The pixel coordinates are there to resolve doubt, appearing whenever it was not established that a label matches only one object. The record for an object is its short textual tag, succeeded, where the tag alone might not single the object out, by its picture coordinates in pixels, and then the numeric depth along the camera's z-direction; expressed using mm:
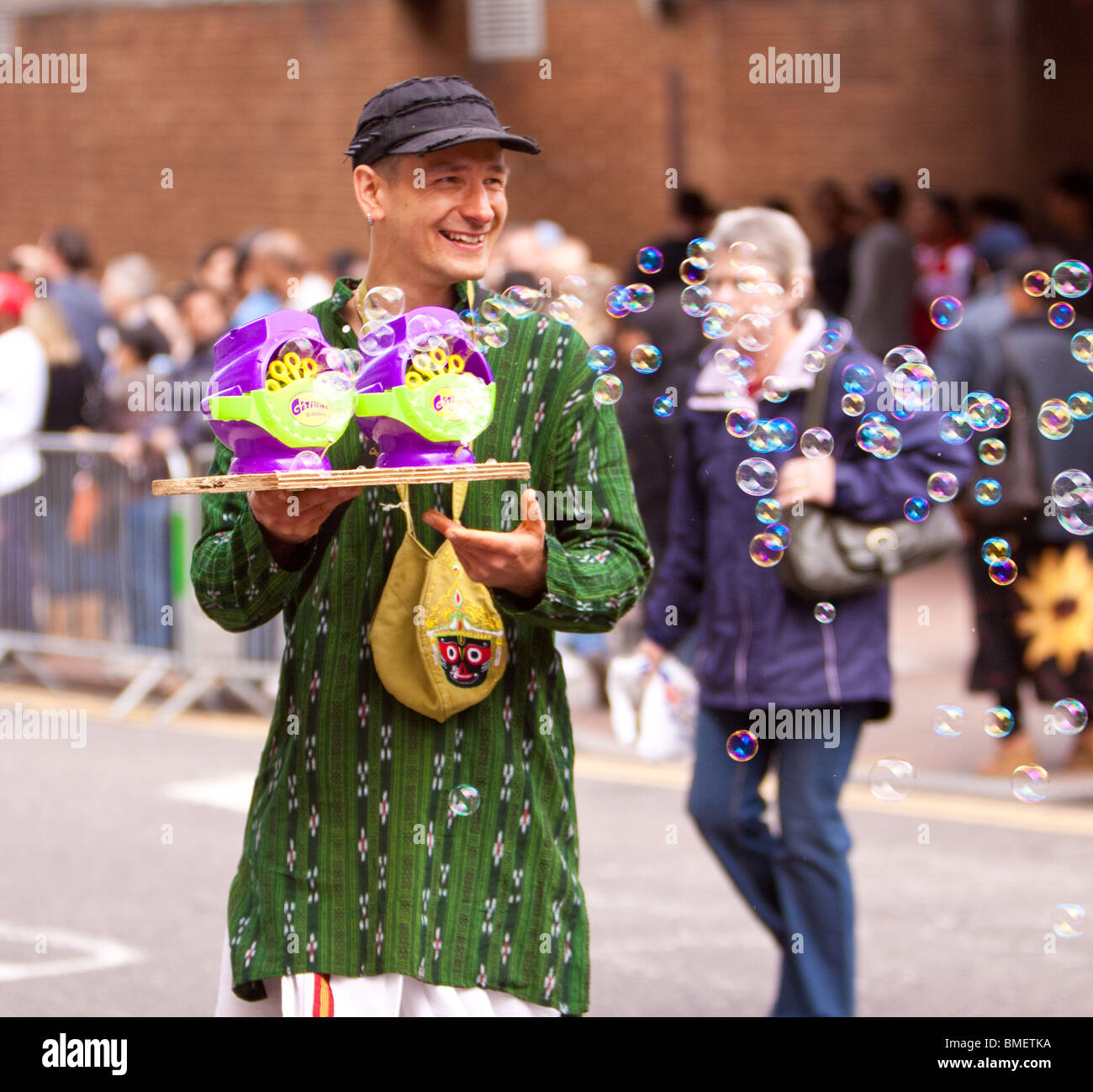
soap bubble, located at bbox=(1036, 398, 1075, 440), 4848
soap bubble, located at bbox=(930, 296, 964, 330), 4703
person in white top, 10695
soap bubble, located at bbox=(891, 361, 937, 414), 4590
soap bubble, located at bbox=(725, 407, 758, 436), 4715
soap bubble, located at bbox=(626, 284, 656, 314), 4438
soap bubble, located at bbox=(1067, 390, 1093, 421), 4829
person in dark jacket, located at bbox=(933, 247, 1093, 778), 8047
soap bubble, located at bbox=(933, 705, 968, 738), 4578
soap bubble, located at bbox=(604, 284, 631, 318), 4398
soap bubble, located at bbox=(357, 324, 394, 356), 3000
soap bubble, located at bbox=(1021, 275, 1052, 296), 5215
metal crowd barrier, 10297
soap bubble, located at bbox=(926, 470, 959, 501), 4863
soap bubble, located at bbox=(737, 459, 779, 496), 4695
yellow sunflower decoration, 8398
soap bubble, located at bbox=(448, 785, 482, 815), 3150
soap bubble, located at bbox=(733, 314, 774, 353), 4852
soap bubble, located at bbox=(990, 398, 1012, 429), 4441
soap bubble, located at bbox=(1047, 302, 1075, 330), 4977
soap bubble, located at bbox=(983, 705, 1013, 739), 4562
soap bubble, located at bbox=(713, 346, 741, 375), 4719
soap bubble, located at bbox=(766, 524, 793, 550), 4828
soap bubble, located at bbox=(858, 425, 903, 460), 4816
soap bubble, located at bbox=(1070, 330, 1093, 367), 4832
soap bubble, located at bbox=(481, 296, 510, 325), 3246
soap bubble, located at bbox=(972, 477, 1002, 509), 4535
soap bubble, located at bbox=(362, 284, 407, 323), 3150
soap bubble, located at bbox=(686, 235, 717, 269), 4906
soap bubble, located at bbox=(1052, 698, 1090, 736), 4738
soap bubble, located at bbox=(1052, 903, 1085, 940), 4535
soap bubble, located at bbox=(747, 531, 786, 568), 4793
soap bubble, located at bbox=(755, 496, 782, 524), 4570
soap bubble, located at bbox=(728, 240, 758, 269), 5012
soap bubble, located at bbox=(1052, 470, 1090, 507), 4684
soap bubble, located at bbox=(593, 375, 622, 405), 3299
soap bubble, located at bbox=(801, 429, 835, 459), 4854
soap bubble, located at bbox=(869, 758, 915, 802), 4562
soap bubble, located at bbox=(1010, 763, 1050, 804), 4508
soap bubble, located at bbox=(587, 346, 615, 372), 3377
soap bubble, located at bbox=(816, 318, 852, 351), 5078
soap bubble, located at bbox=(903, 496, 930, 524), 4926
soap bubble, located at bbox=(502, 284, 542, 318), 3342
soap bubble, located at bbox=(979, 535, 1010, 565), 4434
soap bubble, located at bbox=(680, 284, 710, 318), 4688
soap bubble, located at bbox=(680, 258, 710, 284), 4852
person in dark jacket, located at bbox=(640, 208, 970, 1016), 5023
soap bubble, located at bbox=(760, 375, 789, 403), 4895
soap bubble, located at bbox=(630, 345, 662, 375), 4539
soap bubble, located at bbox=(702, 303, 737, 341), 4684
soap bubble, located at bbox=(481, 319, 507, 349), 3203
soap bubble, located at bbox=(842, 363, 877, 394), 5035
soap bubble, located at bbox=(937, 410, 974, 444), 4645
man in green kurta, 3131
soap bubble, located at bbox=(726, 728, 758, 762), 4887
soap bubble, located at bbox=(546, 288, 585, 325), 3821
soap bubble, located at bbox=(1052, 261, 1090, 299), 4930
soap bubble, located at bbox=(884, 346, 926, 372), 4578
